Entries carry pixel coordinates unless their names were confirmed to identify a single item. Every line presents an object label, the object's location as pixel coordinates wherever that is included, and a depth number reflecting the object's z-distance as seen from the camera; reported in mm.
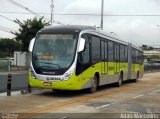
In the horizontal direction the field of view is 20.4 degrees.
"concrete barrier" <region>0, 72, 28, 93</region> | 21125
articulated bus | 19766
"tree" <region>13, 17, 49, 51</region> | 68688
